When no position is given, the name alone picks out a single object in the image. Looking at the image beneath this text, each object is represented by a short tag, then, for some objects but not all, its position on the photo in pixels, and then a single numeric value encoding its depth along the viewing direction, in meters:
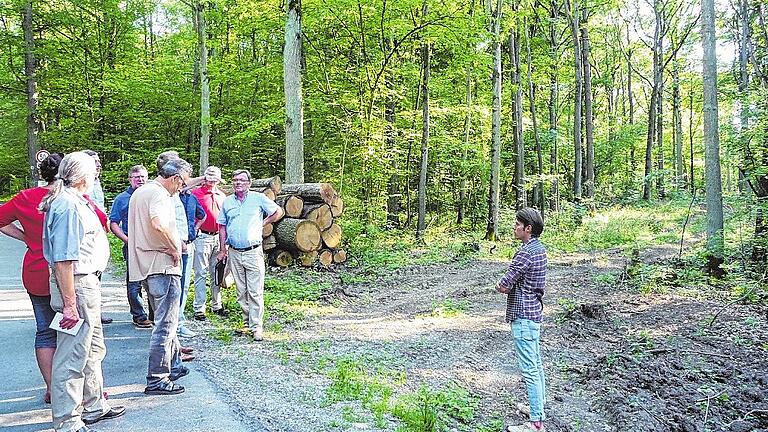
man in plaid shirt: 4.29
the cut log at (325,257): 11.31
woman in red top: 3.75
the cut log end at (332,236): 11.40
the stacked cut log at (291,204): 10.95
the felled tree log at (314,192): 11.25
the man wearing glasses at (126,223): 6.14
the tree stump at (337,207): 11.54
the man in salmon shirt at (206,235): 6.89
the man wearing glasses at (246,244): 6.28
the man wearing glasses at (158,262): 4.41
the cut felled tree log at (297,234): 10.73
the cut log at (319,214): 11.20
